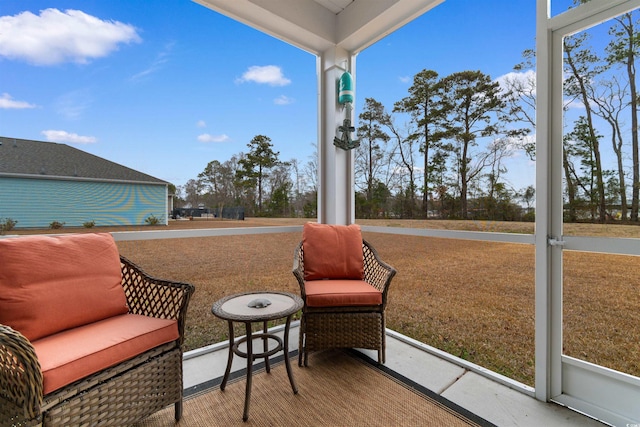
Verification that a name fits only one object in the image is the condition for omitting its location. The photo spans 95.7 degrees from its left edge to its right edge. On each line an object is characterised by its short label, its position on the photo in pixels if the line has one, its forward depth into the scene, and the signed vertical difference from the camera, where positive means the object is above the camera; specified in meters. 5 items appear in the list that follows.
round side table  1.65 -0.57
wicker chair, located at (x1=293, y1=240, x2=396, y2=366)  2.15 -0.84
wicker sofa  1.14 -0.59
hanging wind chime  3.01 +1.13
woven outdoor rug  1.65 -1.17
